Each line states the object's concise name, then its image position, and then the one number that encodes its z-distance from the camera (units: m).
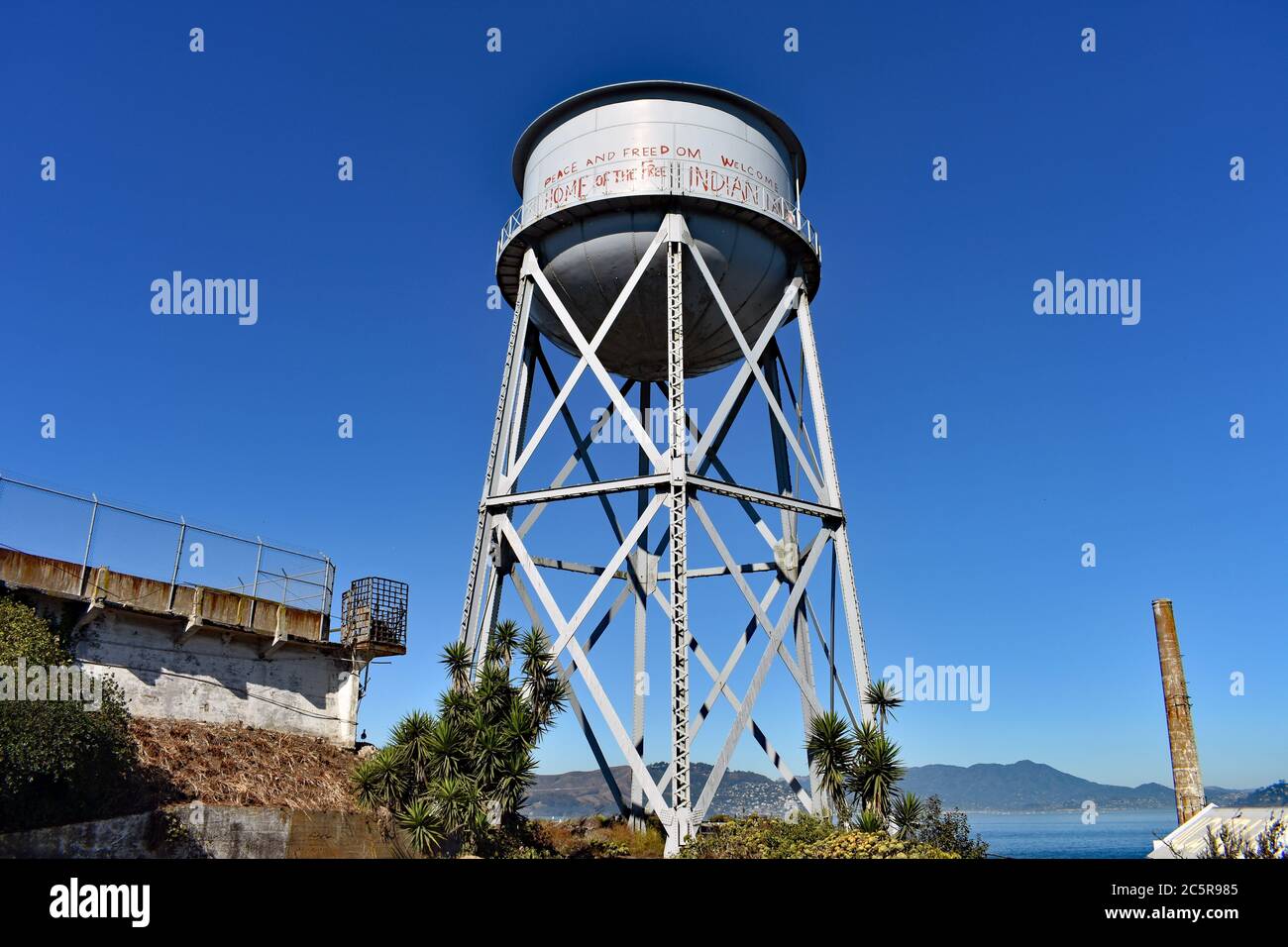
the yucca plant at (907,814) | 19.81
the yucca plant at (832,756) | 20.38
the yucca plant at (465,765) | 19.83
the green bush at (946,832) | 21.95
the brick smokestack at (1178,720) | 34.28
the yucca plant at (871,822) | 18.89
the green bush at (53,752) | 17.41
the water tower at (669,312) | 23.05
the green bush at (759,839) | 18.59
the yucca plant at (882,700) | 21.89
